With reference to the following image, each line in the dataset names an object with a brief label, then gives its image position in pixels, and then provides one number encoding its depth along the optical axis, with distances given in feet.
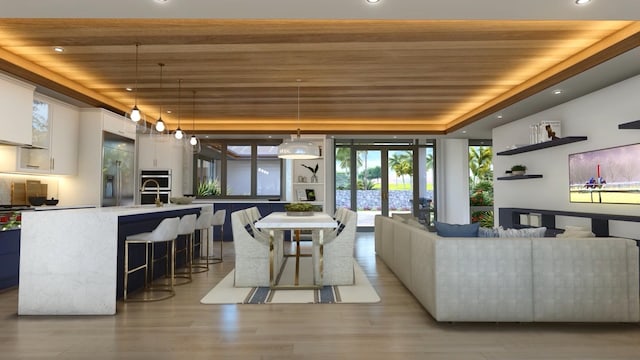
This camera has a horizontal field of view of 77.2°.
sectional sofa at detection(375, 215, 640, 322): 9.52
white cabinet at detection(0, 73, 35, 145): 14.37
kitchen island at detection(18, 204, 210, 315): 10.88
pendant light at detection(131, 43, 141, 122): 14.05
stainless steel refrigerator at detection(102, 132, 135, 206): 19.90
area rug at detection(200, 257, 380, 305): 12.07
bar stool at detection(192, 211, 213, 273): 17.12
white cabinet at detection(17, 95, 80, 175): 16.52
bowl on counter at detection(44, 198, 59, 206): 17.66
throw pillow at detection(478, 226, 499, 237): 10.74
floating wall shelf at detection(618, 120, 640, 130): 12.63
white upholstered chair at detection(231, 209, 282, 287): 14.15
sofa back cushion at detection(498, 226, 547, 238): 10.82
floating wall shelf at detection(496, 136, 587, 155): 16.69
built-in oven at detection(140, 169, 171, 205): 25.77
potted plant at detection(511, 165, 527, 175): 20.97
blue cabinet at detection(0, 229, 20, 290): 13.66
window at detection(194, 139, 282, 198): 29.96
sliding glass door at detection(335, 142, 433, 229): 32.76
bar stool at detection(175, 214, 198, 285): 14.23
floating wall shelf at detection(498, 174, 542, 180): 20.04
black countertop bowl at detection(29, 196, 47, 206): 17.04
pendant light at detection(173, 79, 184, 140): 17.72
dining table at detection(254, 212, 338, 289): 12.82
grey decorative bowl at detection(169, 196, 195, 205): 17.80
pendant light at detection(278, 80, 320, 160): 17.22
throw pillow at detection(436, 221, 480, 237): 10.59
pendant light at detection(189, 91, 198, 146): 18.76
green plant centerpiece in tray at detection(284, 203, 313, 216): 15.57
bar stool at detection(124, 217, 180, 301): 12.06
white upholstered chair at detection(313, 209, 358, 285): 14.25
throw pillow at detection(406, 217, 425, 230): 13.91
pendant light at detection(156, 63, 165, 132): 15.84
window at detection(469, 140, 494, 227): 33.12
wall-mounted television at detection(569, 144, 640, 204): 14.11
